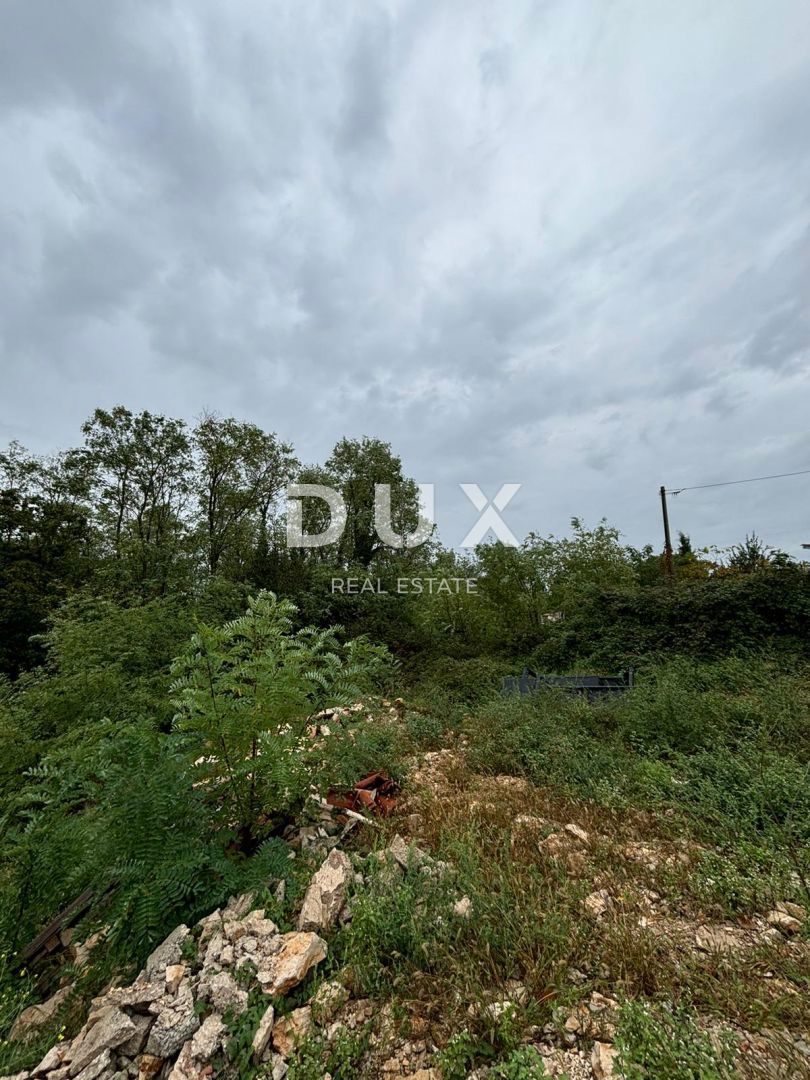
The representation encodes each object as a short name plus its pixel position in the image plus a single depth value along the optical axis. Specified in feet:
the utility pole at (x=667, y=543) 42.22
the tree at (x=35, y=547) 27.58
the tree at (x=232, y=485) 35.94
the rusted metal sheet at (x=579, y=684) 20.34
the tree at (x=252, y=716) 7.45
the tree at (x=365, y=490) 44.96
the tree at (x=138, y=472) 34.96
